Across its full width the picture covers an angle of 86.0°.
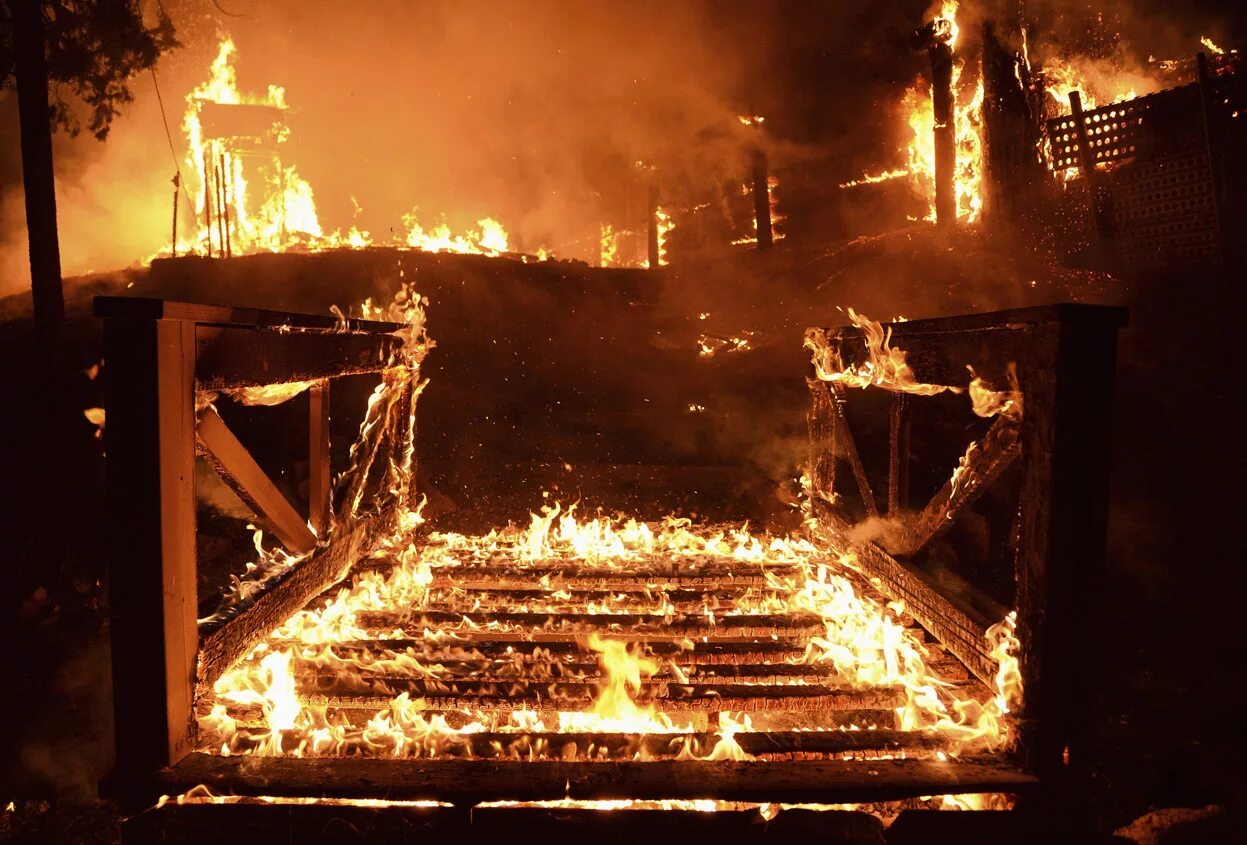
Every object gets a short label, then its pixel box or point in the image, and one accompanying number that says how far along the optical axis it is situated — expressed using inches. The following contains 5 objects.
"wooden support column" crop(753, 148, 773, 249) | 680.4
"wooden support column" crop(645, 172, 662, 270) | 823.1
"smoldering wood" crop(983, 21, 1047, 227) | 535.6
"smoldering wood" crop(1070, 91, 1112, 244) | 475.2
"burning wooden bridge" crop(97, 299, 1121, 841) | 96.3
